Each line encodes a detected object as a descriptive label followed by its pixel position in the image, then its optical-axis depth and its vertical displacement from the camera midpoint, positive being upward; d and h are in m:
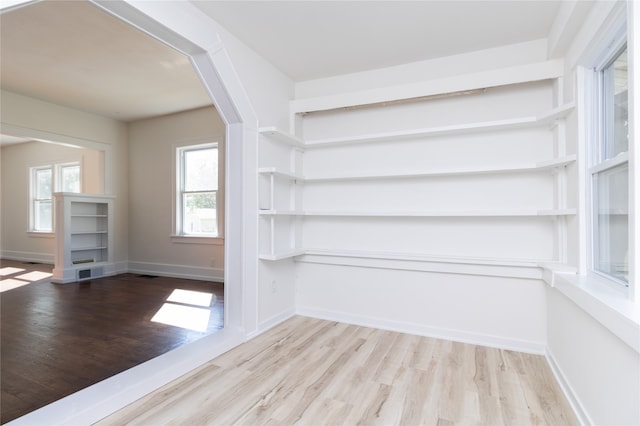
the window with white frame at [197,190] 5.39 +0.39
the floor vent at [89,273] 5.39 -1.04
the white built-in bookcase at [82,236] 5.27 -0.41
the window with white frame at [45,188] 7.06 +0.55
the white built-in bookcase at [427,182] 2.68 +0.30
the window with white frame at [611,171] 1.67 +0.24
